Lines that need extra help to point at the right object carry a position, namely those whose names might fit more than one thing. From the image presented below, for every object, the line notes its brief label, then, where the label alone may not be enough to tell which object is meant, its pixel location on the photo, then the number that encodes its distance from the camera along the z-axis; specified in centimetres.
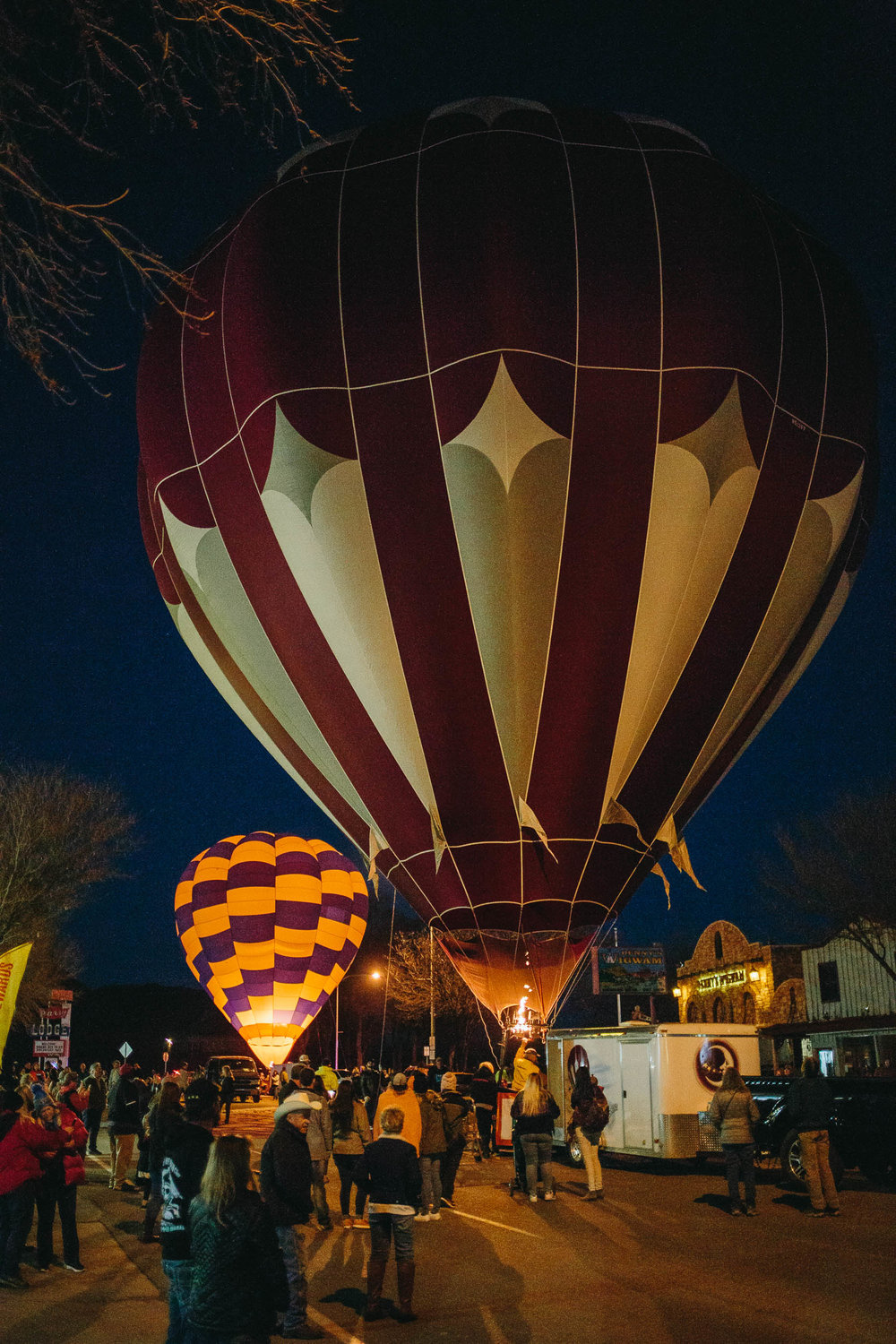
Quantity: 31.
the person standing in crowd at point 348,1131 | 1173
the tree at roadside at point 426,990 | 5197
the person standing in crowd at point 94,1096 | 1738
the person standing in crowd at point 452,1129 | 1169
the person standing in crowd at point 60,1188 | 880
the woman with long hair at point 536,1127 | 1212
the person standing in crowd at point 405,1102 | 962
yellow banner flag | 1013
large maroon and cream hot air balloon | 1473
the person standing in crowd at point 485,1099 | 1712
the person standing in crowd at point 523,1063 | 1442
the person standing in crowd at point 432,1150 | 1092
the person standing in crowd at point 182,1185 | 536
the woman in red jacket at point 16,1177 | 844
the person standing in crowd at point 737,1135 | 1128
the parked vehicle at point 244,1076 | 4053
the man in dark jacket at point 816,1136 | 1130
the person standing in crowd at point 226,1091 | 2578
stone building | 3856
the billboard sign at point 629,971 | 5566
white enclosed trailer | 1465
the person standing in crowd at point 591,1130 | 1250
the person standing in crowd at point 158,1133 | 940
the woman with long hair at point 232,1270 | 432
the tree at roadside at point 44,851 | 3294
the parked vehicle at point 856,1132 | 1341
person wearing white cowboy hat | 699
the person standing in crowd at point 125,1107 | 1388
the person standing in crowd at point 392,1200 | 730
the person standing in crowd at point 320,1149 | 977
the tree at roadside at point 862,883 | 3022
